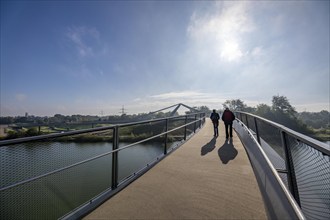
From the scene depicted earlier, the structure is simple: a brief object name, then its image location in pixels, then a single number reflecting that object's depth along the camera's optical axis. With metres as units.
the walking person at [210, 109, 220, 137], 9.22
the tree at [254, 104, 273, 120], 61.56
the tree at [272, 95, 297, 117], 68.54
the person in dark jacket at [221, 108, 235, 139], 7.98
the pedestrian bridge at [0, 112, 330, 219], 1.90
